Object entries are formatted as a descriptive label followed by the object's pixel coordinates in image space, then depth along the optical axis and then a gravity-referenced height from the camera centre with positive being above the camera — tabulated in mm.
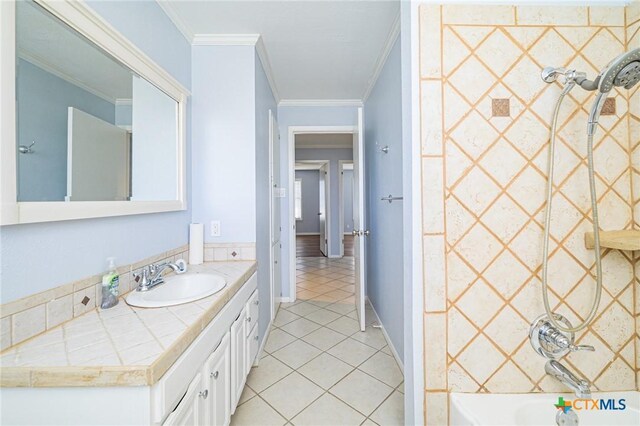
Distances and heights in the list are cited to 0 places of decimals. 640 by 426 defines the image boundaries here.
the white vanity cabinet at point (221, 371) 840 -681
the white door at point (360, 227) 2322 -158
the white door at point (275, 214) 2473 -27
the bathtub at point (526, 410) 939 -747
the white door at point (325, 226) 6062 -383
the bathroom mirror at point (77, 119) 807 +381
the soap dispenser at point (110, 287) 1049 -304
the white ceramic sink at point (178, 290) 1073 -377
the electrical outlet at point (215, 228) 1874 -114
